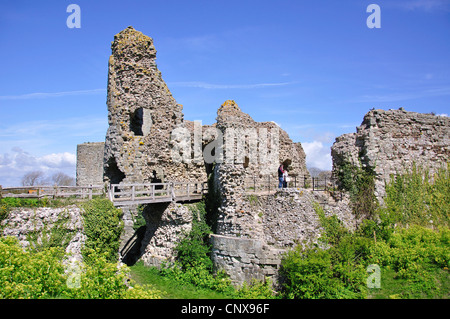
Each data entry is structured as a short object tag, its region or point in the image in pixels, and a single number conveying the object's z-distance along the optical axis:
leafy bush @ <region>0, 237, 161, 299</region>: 10.16
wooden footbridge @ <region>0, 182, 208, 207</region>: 14.11
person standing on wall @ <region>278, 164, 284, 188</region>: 17.52
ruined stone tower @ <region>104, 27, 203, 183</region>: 19.75
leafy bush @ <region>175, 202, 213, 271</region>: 16.02
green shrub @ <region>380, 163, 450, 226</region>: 15.53
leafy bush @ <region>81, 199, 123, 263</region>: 14.06
